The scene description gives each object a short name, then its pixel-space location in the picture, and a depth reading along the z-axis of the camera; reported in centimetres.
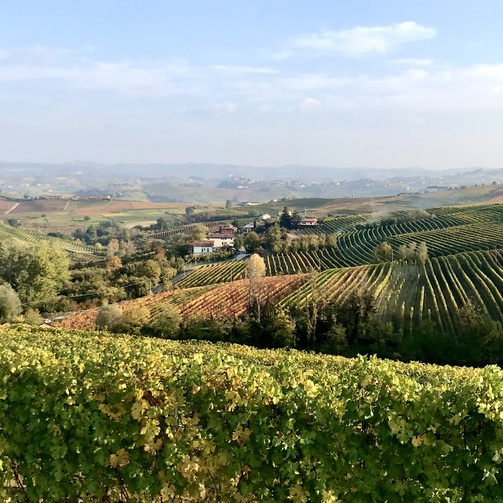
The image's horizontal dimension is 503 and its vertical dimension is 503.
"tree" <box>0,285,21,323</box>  4144
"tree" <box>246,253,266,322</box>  3919
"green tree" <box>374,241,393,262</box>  6475
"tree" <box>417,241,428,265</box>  5729
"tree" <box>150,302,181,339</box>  3438
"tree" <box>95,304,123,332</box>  3553
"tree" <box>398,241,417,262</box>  5983
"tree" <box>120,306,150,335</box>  3481
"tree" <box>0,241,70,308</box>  5184
